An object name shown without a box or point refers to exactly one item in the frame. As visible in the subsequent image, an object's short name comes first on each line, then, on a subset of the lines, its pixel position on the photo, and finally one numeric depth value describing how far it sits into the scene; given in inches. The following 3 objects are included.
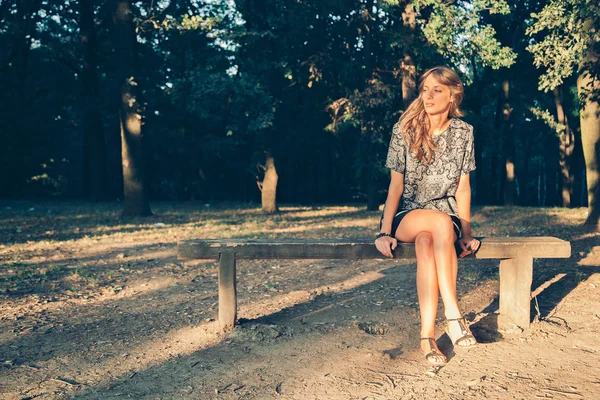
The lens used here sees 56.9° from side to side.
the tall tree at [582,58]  360.5
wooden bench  163.0
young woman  158.9
